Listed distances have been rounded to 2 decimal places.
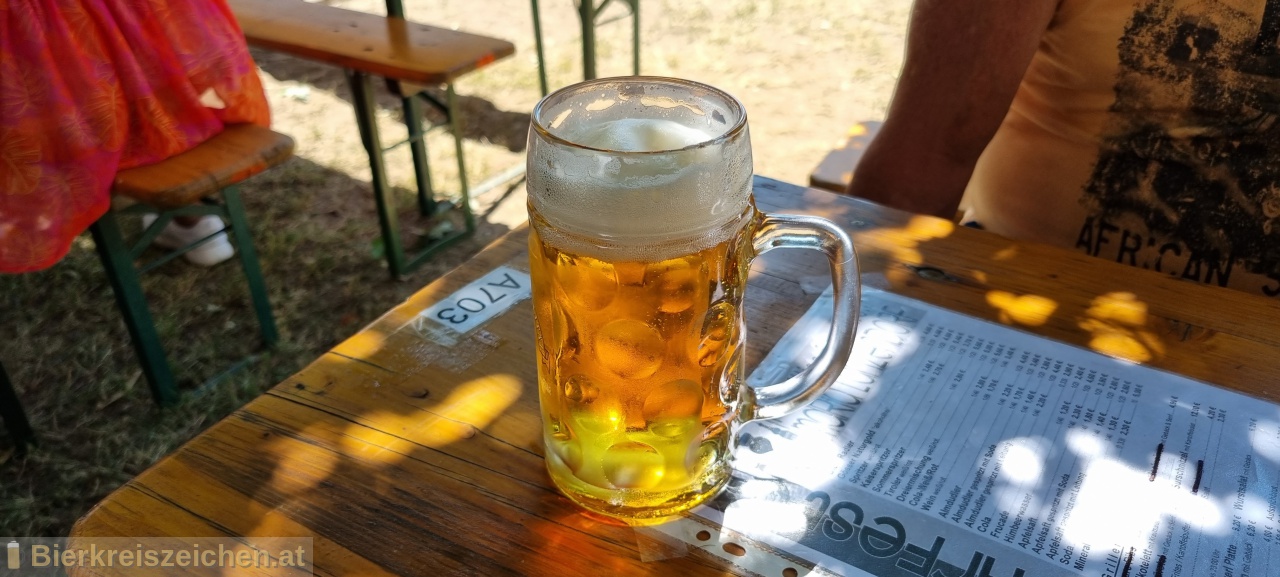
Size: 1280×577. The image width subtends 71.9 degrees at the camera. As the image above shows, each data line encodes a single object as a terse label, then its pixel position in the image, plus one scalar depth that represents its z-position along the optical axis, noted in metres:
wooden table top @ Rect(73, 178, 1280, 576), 0.72
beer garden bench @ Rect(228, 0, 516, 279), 2.37
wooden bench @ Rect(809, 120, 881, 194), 1.70
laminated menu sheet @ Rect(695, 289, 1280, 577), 0.70
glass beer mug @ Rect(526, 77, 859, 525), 0.60
